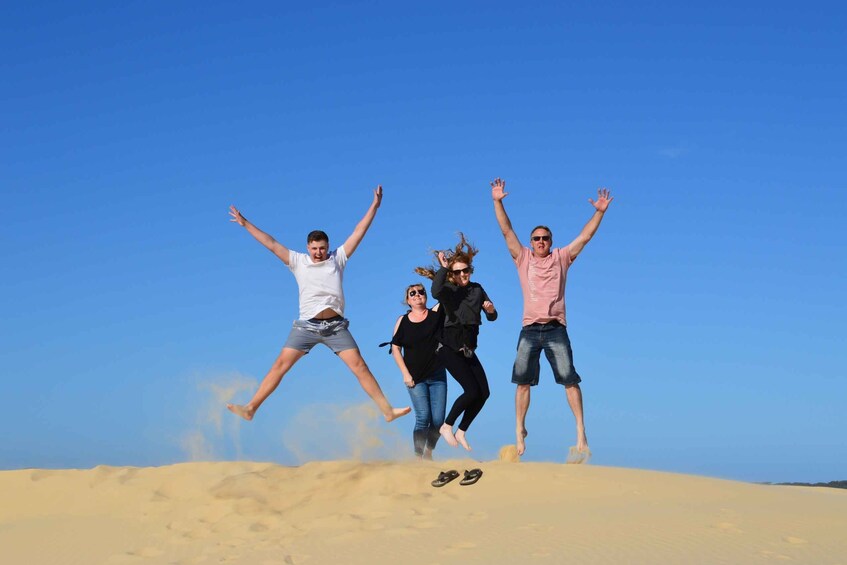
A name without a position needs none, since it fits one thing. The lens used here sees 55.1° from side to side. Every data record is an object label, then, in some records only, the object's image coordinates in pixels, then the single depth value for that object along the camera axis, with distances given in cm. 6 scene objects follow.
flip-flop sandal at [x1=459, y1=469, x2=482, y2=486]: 901
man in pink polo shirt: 1013
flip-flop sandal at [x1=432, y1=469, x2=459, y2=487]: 900
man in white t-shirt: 1009
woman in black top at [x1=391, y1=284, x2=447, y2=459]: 1047
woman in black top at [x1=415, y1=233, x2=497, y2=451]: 980
